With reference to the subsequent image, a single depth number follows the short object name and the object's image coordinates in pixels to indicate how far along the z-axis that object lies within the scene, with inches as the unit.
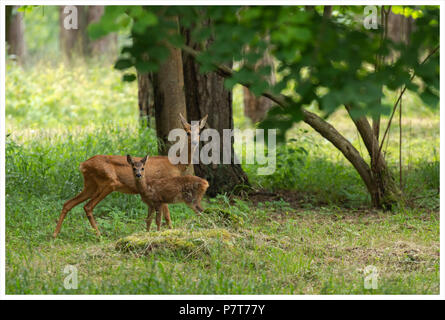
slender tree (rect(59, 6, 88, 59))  1524.1
